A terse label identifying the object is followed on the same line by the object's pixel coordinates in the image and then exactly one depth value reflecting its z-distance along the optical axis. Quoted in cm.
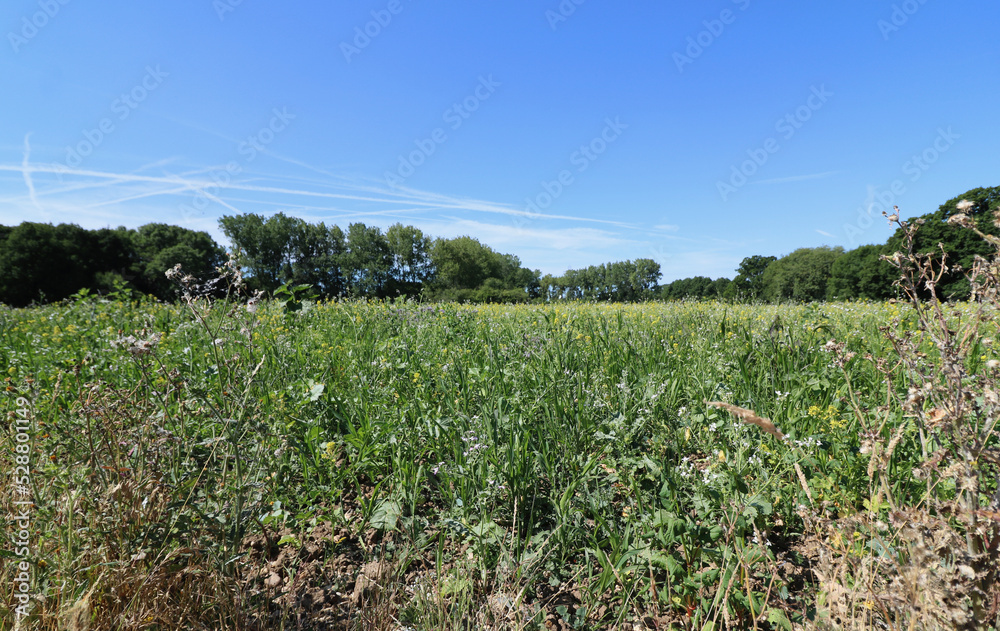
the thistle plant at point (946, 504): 100
